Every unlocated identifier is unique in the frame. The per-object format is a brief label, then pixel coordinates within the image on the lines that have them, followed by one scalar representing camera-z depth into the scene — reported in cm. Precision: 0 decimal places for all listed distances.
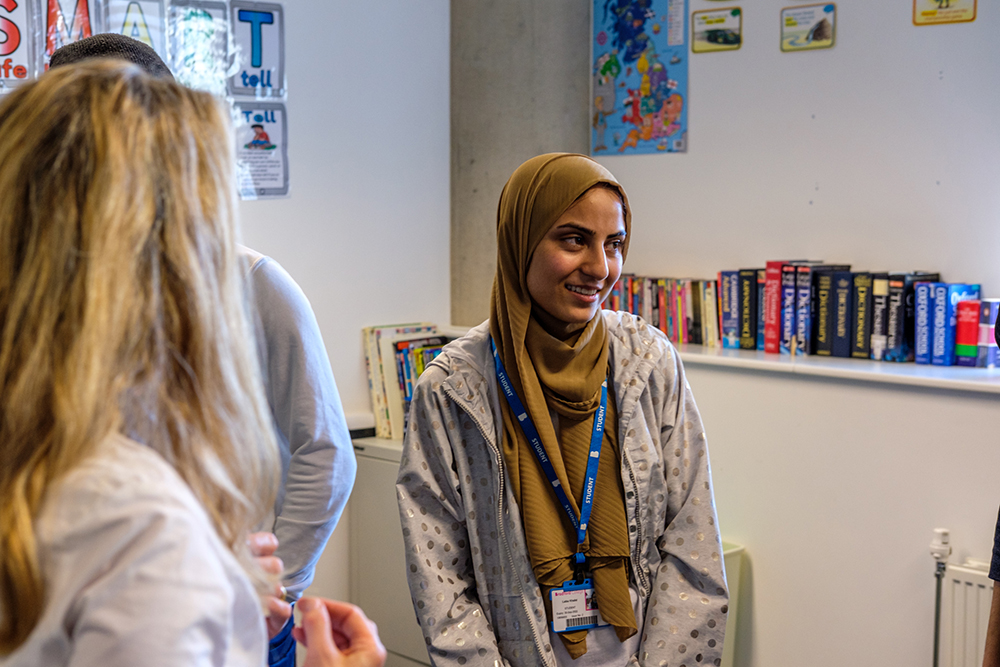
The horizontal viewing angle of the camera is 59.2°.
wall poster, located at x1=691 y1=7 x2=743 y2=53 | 330
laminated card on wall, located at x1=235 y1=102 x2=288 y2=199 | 325
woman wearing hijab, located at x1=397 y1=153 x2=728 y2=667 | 165
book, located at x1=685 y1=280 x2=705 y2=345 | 331
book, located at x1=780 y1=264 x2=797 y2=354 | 304
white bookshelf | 246
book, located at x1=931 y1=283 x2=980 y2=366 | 270
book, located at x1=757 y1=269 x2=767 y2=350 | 313
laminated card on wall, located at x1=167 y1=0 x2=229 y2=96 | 305
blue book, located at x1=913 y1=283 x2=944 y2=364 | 274
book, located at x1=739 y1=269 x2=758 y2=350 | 315
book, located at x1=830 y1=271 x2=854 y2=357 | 291
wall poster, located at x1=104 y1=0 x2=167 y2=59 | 293
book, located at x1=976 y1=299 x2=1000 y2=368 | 263
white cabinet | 339
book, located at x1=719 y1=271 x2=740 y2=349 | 319
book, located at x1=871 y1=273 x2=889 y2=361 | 283
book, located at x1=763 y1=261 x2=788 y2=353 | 307
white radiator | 241
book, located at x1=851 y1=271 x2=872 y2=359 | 287
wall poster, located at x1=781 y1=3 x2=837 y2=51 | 304
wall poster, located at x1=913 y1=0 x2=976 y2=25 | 274
